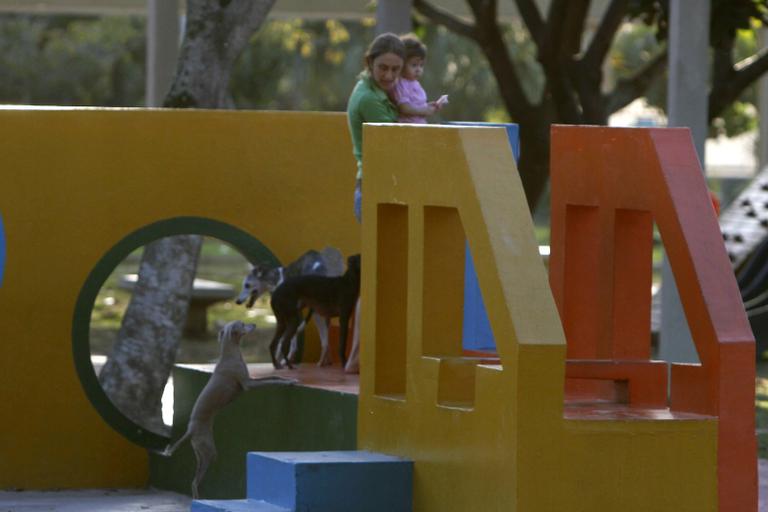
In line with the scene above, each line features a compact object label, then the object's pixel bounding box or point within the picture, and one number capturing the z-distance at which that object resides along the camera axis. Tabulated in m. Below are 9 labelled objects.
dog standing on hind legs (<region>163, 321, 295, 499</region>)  16.89
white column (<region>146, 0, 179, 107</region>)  31.14
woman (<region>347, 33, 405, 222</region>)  16.95
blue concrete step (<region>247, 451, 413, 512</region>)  14.24
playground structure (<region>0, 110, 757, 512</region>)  13.27
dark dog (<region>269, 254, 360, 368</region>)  18.27
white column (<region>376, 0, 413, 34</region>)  27.48
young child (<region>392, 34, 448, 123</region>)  17.28
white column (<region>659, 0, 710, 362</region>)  26.27
